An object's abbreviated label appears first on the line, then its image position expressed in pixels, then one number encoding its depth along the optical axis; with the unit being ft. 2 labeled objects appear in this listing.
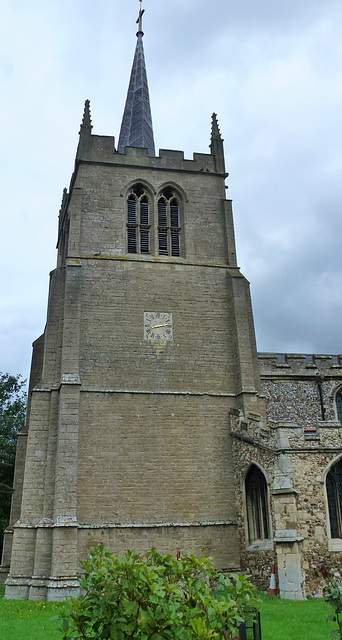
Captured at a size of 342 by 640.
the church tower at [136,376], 49.24
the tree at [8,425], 86.22
